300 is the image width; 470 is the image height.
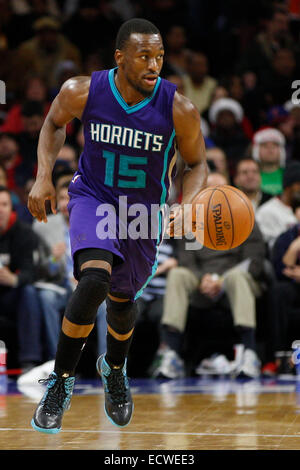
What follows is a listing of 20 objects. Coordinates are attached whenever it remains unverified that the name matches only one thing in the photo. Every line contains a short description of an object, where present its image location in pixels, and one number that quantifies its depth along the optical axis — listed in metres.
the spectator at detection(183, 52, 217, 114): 18.83
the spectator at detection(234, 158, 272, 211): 13.85
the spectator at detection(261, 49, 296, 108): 18.62
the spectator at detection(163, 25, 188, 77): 19.77
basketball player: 6.95
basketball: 7.87
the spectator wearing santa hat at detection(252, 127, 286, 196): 15.12
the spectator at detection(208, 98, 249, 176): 16.71
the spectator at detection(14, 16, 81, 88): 19.39
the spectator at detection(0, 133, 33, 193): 15.87
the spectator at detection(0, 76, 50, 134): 17.65
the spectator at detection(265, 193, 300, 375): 12.69
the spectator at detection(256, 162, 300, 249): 13.54
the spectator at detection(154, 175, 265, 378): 12.50
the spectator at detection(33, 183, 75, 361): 12.76
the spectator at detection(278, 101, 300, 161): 16.56
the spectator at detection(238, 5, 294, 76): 19.32
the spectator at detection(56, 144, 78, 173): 14.35
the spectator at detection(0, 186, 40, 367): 12.58
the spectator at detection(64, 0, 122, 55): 20.51
